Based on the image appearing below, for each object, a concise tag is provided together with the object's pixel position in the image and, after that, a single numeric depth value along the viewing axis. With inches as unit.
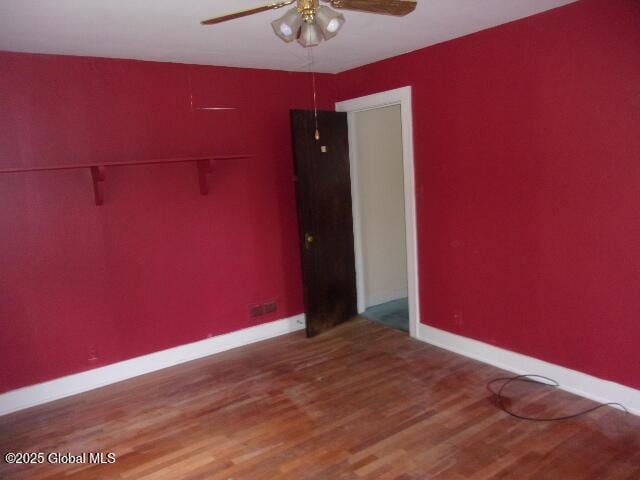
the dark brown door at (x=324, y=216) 158.9
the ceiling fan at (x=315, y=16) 70.9
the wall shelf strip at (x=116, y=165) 119.8
